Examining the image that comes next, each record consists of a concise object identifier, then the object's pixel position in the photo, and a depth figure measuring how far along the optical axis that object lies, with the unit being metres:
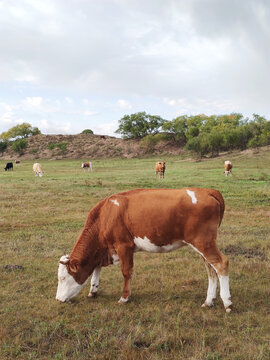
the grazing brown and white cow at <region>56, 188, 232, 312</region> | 4.99
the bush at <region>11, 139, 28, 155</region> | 87.75
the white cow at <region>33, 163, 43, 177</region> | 33.12
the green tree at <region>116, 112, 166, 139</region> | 97.69
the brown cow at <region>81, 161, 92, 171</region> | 41.64
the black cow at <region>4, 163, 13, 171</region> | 44.85
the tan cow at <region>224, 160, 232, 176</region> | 28.07
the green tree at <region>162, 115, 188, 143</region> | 88.25
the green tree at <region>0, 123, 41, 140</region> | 116.00
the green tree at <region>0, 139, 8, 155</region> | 91.44
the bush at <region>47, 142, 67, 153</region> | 87.29
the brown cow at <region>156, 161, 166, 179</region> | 28.96
